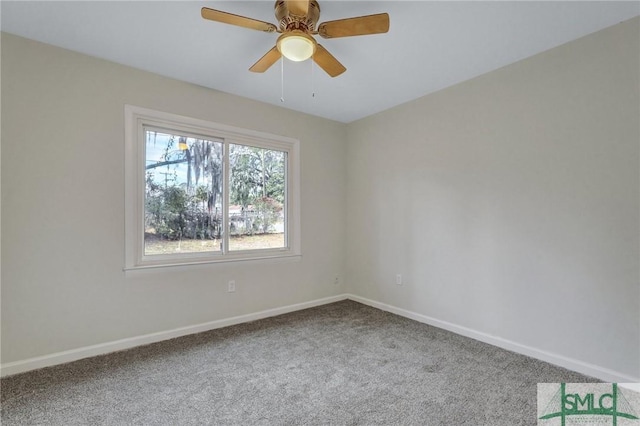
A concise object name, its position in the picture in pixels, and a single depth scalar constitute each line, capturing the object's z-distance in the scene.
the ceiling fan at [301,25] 1.70
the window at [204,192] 2.80
